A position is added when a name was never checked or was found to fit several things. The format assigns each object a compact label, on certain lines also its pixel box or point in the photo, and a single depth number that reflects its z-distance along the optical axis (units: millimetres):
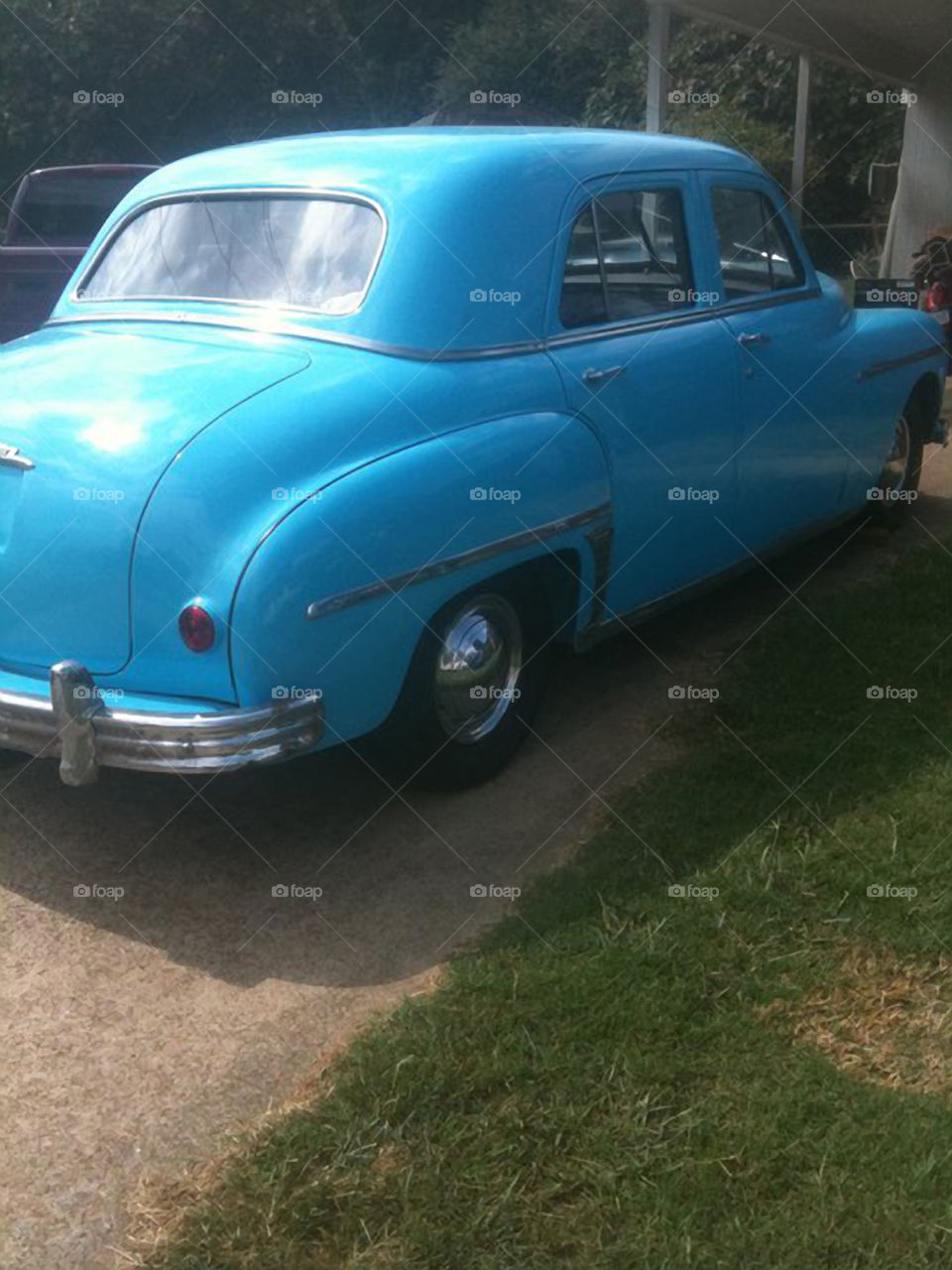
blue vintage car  3695
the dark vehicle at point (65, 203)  11180
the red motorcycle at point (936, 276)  11211
